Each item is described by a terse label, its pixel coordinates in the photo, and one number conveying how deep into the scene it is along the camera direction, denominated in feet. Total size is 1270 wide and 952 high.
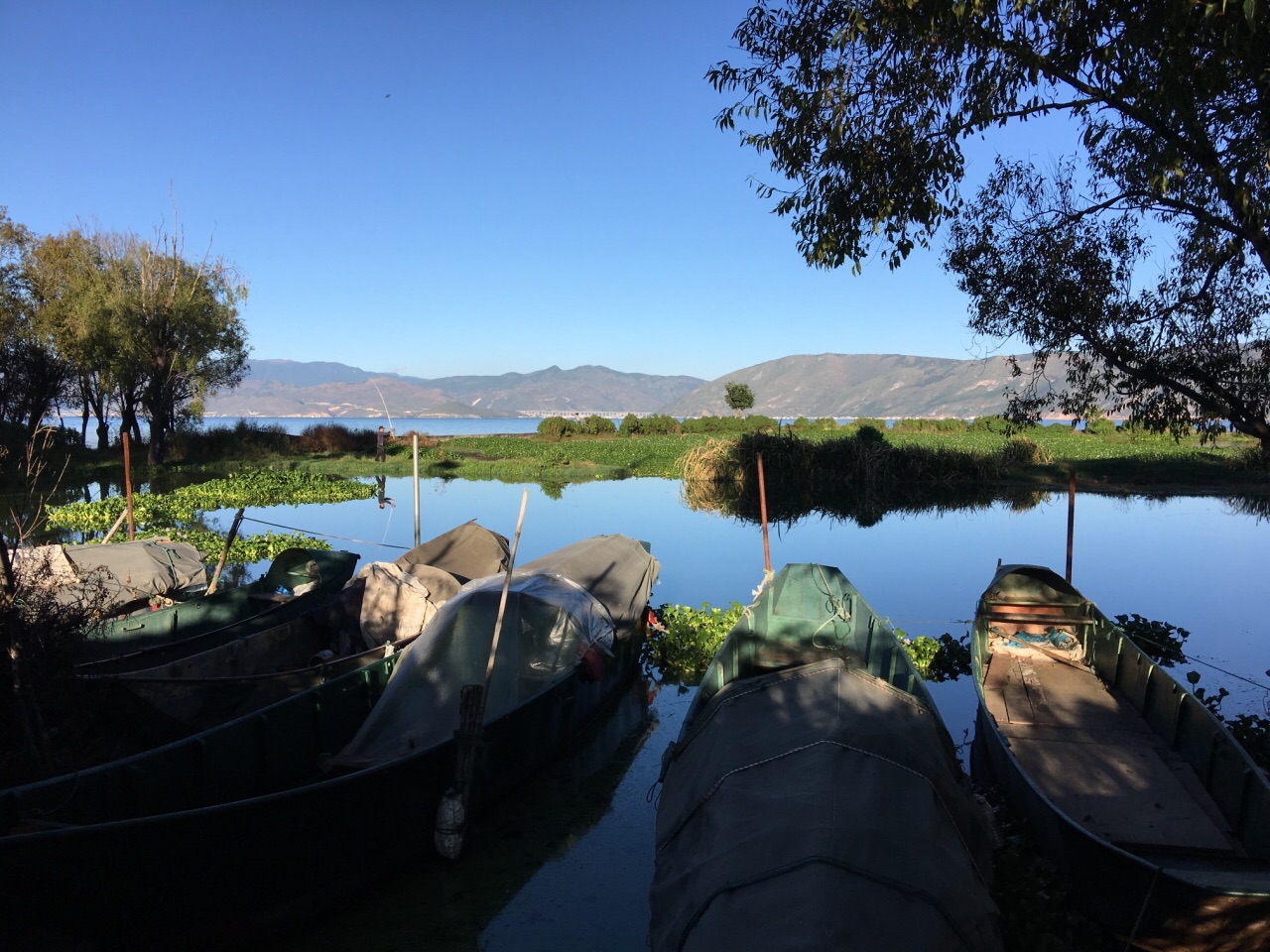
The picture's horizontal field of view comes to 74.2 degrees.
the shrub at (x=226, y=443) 142.81
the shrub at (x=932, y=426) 205.36
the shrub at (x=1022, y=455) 119.55
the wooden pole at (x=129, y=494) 54.50
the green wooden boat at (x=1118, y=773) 17.07
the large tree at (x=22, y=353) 123.13
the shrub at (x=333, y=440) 164.04
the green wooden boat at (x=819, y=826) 13.85
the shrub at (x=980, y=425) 188.89
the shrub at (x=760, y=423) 177.27
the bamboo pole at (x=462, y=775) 22.54
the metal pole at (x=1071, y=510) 43.65
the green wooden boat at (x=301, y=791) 16.35
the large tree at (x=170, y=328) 127.13
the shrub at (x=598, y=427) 204.44
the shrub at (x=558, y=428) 199.72
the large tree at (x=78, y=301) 122.62
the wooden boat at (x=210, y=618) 31.96
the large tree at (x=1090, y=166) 23.57
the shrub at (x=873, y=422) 203.86
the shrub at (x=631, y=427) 198.93
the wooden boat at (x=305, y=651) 26.84
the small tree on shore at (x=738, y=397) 228.22
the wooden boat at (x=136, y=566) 41.24
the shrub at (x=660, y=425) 202.81
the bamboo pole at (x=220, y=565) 44.74
